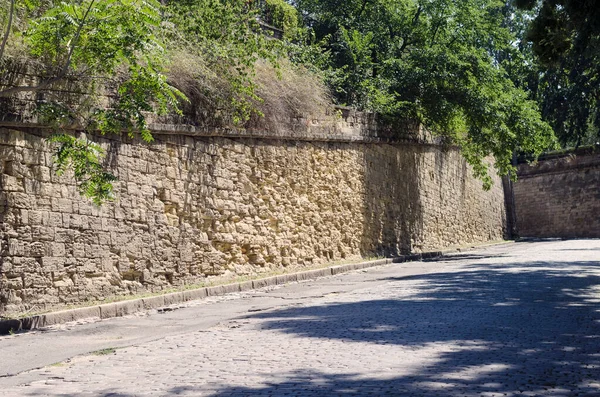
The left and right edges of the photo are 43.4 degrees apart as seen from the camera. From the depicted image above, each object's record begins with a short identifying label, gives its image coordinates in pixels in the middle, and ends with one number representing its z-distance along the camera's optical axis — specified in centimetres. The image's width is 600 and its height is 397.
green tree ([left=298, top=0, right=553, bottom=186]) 2230
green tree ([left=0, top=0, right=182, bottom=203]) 857
